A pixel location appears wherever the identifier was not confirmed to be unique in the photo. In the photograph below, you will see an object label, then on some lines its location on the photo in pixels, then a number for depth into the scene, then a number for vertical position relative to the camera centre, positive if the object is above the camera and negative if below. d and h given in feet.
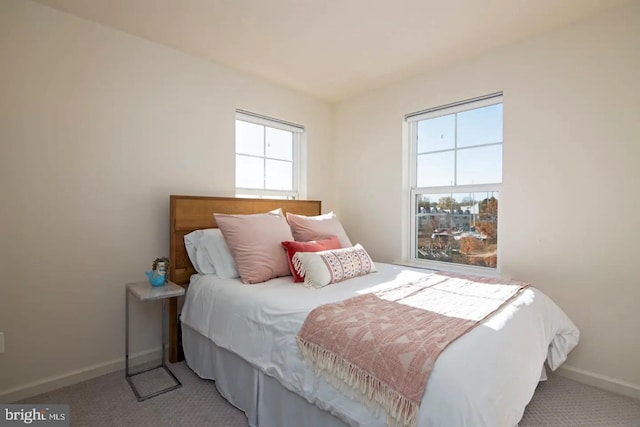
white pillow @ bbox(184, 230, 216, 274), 7.66 -1.09
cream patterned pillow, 6.72 -1.19
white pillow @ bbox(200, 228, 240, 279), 7.39 -1.05
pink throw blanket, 3.61 -1.60
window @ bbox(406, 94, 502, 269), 8.72 +0.87
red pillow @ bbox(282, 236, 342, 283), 7.09 -0.86
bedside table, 6.52 -1.78
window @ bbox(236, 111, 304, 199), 9.86 +1.68
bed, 3.46 -1.98
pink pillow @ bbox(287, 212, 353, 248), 8.48 -0.50
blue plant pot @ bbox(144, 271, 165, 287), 7.17 -1.58
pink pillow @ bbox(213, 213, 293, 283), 7.07 -0.81
